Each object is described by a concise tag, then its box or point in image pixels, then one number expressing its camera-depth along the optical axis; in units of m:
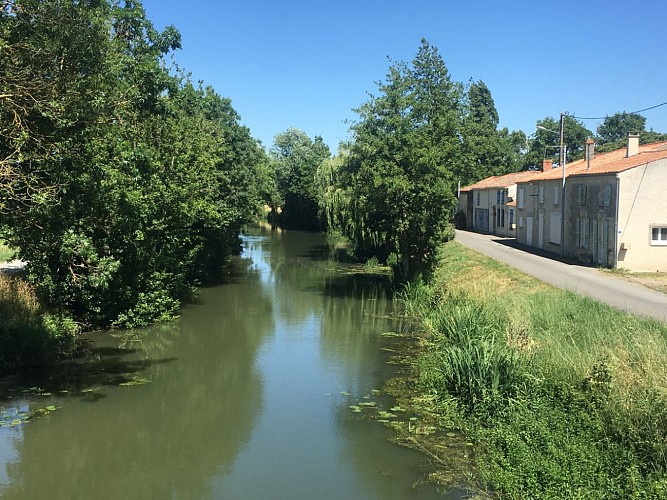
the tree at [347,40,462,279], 23.52
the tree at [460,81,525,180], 70.44
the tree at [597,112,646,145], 104.11
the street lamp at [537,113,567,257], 31.31
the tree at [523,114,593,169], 75.50
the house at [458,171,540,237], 47.66
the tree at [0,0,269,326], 10.97
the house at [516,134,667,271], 25.53
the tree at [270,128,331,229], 69.19
